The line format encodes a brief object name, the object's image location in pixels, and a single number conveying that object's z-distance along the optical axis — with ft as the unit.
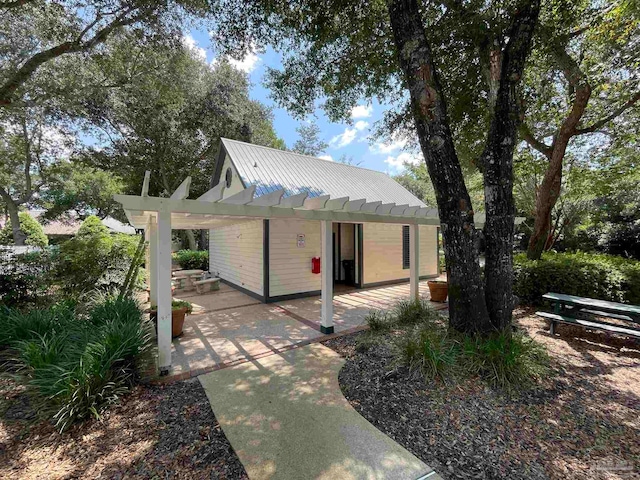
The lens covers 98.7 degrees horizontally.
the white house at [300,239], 26.73
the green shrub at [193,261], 50.02
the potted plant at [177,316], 16.76
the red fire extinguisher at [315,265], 28.43
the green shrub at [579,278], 19.86
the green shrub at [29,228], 51.75
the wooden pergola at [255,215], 12.08
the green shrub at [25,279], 19.24
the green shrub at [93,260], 21.85
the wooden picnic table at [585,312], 14.93
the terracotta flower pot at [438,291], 24.88
